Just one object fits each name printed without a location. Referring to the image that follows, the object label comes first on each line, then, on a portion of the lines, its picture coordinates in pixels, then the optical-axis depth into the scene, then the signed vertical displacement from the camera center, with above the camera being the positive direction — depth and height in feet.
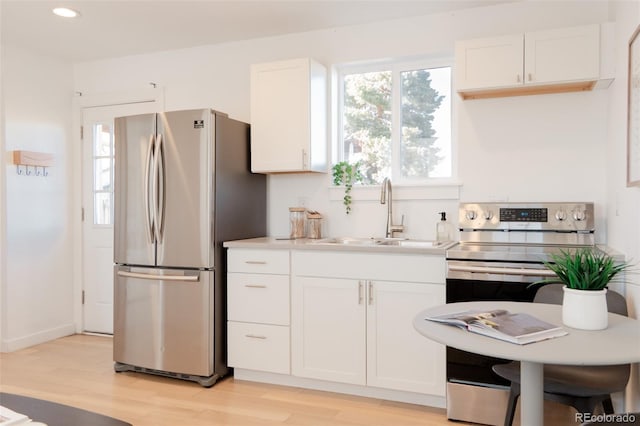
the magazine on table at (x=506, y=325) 4.28 -1.11
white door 14.05 -0.35
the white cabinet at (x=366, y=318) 8.73 -2.12
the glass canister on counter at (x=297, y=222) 11.32 -0.40
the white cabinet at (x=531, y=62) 8.64 +2.59
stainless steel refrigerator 10.01 -0.68
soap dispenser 10.37 -0.51
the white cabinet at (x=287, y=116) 10.73 +1.94
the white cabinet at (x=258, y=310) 9.80 -2.14
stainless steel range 7.79 -1.01
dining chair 5.77 -2.13
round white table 3.83 -1.16
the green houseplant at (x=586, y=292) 4.61 -0.81
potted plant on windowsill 11.30 +0.66
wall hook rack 12.42 +1.07
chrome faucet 10.56 +0.04
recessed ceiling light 10.41 +4.09
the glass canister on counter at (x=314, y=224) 11.23 -0.45
